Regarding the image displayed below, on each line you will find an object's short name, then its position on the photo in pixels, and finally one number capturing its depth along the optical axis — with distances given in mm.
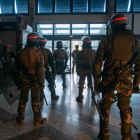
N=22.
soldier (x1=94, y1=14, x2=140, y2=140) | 2170
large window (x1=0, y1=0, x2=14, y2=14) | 10086
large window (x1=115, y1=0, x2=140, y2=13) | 9914
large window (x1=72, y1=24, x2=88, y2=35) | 10055
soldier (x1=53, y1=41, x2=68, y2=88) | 6069
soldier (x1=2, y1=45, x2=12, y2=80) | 6439
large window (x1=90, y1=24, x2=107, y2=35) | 10023
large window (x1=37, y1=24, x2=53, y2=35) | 10078
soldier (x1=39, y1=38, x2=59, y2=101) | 4496
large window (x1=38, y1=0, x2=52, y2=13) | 10086
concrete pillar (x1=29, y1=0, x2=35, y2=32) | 9430
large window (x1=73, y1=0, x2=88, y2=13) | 10047
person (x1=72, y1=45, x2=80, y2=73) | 10086
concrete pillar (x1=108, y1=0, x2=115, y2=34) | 9617
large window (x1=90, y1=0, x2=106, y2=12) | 10055
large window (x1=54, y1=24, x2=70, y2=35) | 10086
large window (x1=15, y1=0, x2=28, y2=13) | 10016
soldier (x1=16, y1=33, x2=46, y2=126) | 2904
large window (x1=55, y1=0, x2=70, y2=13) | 10070
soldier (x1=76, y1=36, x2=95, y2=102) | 4465
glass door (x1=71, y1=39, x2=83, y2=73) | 10234
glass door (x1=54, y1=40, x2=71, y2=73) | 10180
